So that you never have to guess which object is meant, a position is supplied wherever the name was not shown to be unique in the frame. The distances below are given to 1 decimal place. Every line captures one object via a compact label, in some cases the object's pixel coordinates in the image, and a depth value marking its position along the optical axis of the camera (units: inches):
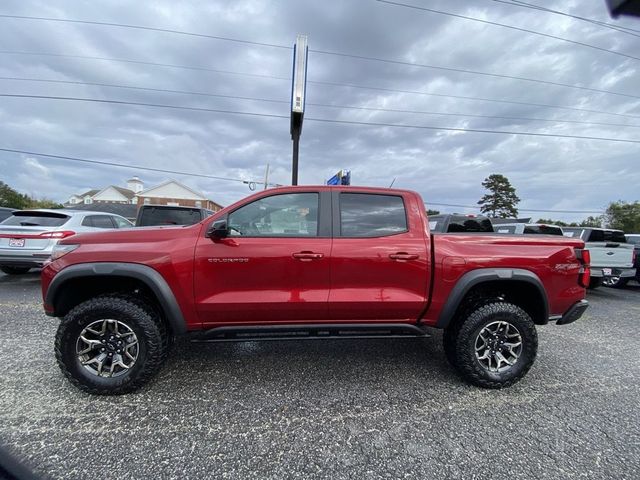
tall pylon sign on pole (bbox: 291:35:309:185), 378.9
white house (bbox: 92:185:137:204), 2346.2
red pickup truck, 104.3
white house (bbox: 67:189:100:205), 2479.1
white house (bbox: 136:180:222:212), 2026.3
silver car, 237.1
